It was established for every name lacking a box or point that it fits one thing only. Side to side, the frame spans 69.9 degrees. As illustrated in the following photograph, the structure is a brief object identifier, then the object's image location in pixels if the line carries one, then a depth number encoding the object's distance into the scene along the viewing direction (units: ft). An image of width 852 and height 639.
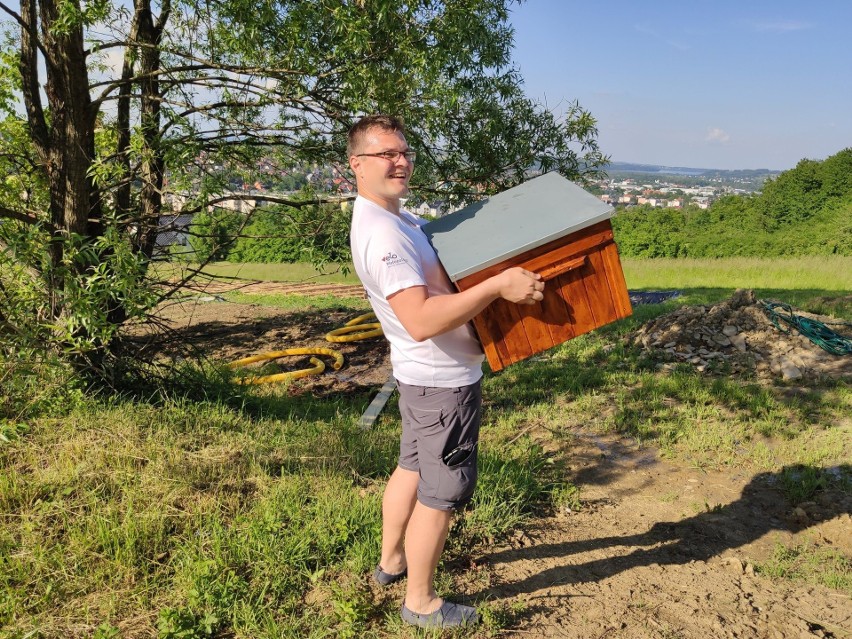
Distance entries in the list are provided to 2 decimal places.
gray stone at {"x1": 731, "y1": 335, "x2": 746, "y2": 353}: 23.41
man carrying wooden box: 6.36
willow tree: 12.25
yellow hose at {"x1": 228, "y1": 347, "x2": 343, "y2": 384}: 21.66
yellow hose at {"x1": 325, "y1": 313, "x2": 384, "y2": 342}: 27.84
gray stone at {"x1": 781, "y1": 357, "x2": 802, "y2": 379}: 20.71
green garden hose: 23.35
